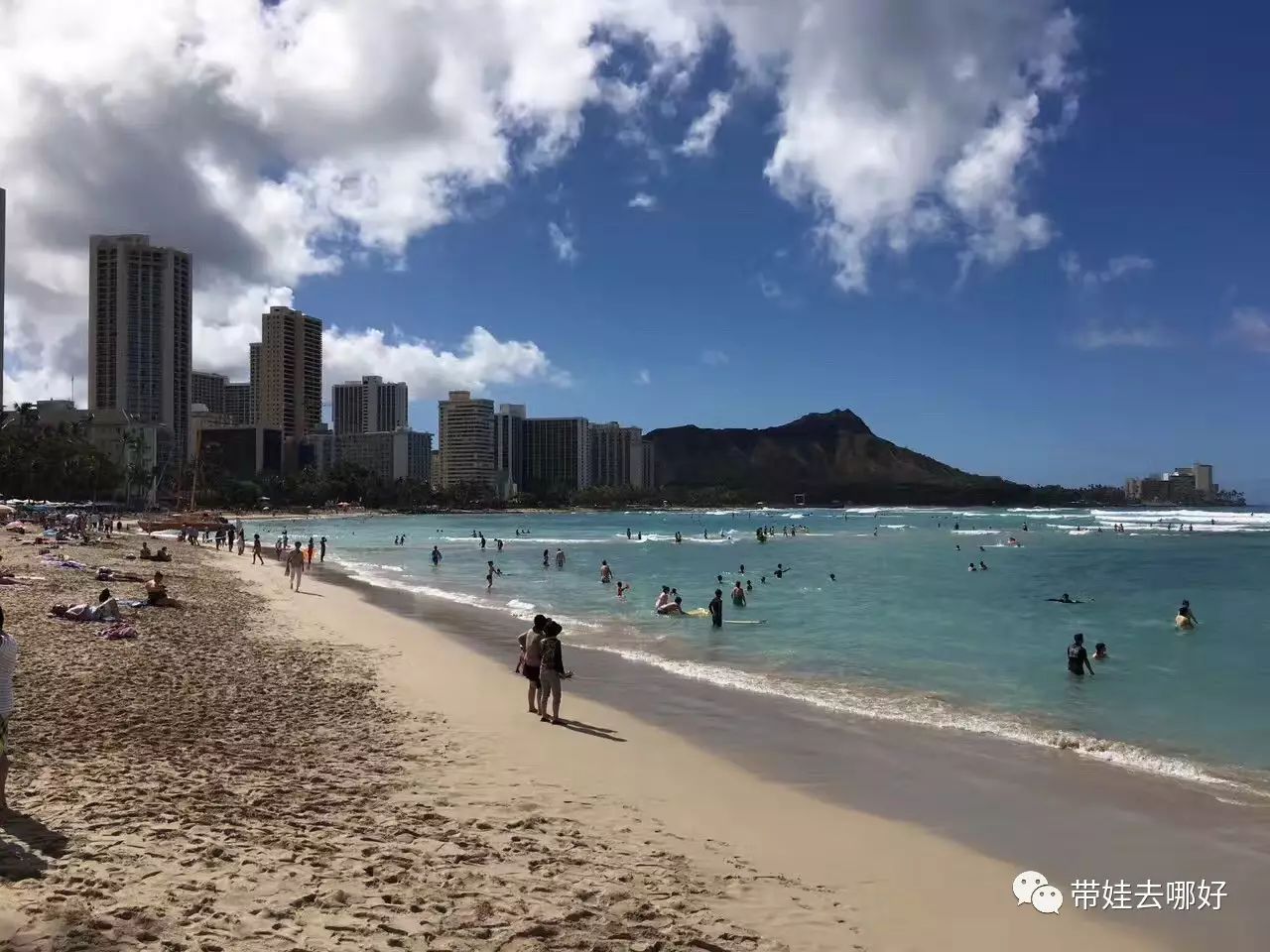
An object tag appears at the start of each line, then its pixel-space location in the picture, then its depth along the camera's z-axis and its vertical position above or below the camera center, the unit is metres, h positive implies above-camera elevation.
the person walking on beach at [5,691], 5.91 -1.39
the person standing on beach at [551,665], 10.88 -2.20
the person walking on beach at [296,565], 28.88 -2.47
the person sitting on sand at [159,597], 19.67 -2.40
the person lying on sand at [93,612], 15.92 -2.23
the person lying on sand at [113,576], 24.64 -2.45
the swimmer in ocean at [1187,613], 22.83 -3.22
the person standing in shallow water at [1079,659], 15.73 -3.06
